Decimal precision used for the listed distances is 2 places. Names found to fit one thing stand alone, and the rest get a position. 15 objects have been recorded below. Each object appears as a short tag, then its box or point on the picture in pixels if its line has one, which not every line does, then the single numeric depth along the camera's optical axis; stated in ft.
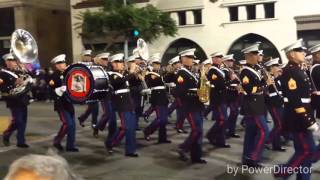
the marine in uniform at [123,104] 29.40
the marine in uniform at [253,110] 25.20
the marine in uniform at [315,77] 26.48
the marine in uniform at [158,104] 34.53
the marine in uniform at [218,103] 32.24
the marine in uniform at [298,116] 19.89
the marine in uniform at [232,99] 35.17
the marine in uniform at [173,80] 37.24
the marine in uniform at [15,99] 32.30
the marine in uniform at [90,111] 41.60
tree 85.87
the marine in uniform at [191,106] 27.14
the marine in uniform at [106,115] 33.24
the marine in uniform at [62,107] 31.22
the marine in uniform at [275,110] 30.07
